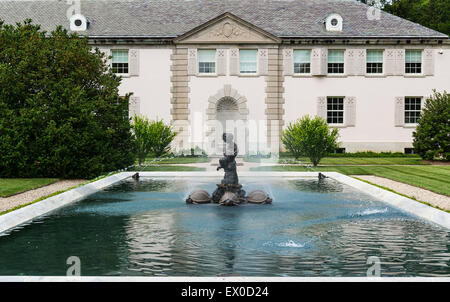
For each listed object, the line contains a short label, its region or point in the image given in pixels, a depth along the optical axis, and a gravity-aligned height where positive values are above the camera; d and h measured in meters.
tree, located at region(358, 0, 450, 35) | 45.88 +11.79
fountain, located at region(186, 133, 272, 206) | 12.73 -1.24
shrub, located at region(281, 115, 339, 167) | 23.44 +0.14
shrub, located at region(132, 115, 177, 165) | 24.33 +0.27
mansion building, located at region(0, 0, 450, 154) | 33.75 +4.43
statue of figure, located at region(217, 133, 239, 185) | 13.16 -0.45
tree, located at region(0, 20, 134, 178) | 17.48 +1.22
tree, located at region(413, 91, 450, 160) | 27.09 +0.56
